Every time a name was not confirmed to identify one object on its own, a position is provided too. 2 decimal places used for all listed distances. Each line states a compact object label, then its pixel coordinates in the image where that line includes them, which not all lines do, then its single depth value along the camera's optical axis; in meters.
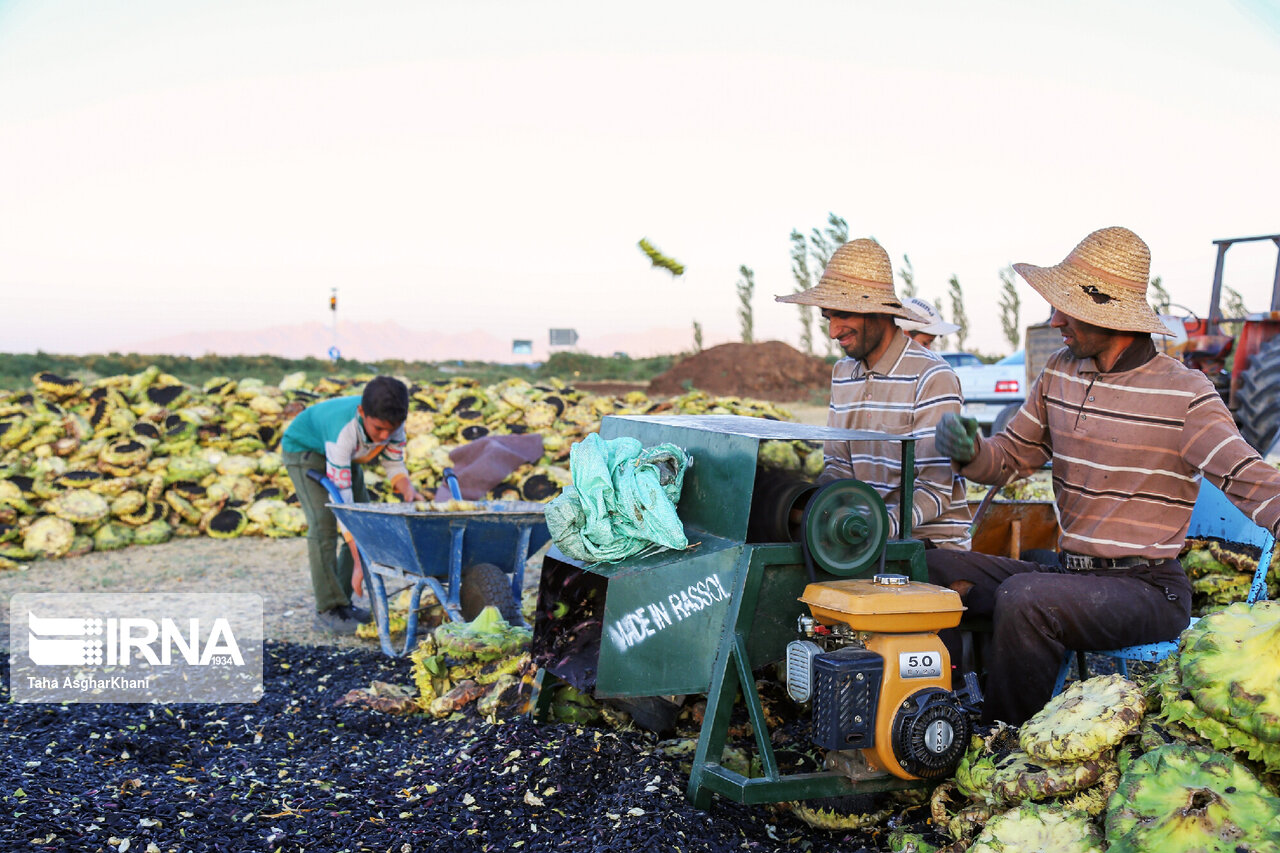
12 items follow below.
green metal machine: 2.99
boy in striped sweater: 6.23
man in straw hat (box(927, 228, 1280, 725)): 3.23
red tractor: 9.03
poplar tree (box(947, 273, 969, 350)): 42.47
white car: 14.05
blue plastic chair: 3.38
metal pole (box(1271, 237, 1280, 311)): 9.76
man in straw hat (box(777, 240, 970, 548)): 3.85
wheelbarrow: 5.75
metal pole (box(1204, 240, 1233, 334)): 10.38
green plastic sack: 3.39
